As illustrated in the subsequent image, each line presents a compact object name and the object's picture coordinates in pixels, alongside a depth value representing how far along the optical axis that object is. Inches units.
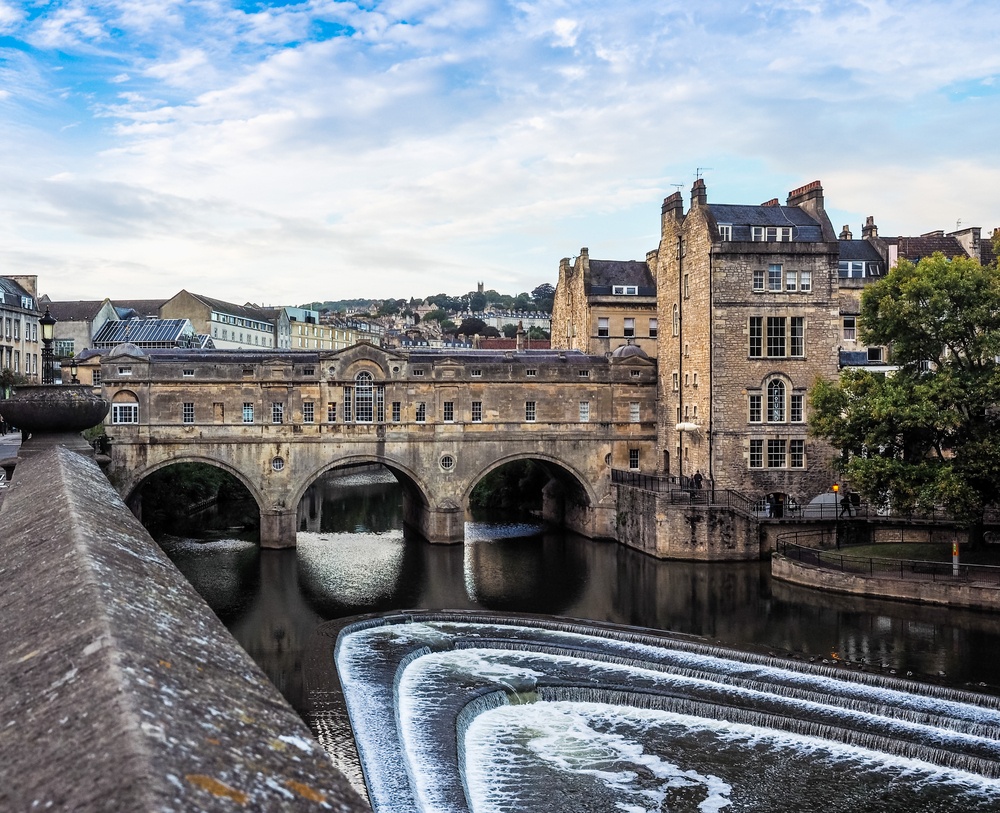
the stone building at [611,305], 2287.2
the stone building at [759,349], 1752.0
